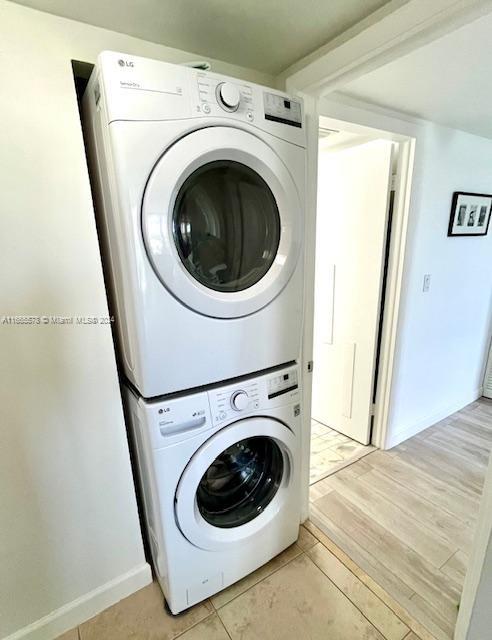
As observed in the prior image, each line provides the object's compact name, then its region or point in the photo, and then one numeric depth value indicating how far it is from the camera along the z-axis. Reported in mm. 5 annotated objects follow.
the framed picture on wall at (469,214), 2095
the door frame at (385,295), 1714
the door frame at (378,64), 825
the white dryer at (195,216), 820
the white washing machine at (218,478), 1020
